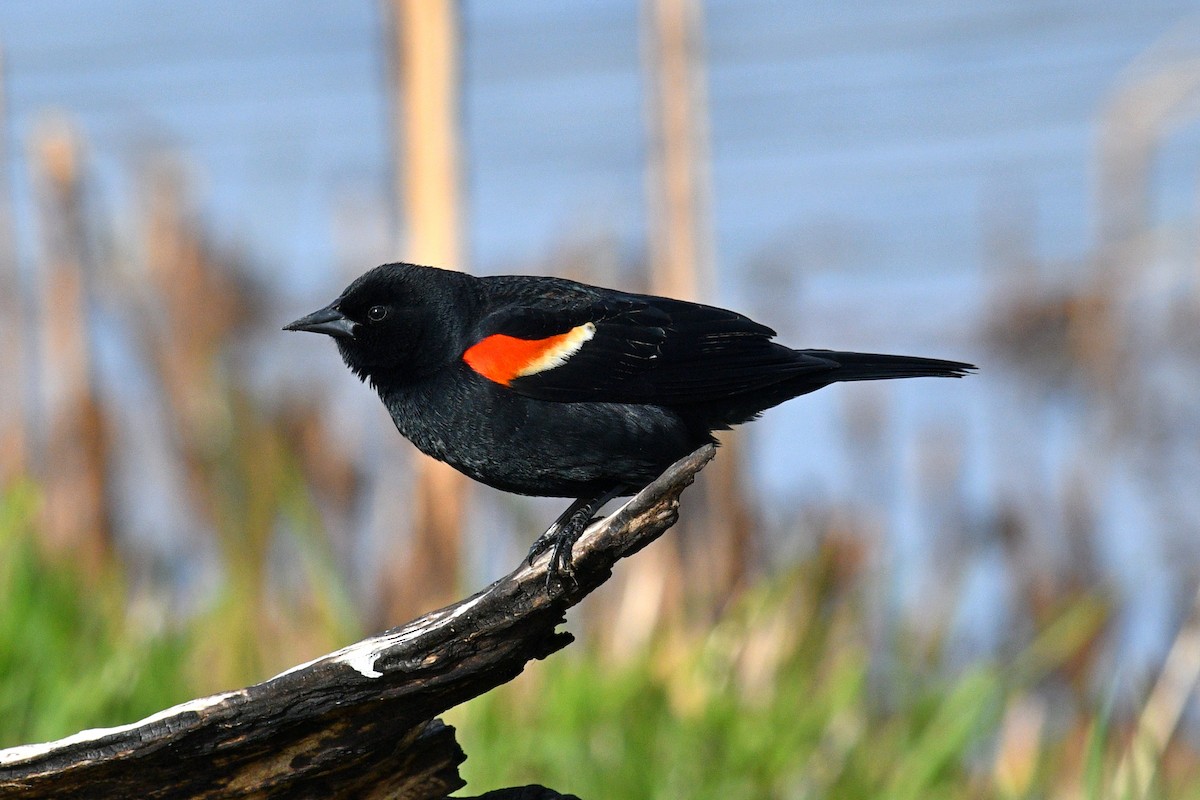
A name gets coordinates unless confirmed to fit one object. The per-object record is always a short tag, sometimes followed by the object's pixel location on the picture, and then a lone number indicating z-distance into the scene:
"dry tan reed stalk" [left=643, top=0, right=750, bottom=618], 14.21
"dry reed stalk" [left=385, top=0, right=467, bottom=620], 11.30
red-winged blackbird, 5.61
